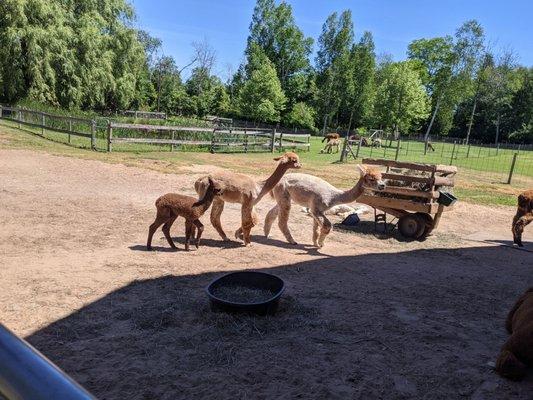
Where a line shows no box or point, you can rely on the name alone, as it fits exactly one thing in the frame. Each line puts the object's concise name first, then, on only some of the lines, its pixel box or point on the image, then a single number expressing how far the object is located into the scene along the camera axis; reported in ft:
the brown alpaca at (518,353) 11.82
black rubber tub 14.12
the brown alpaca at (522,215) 27.04
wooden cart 27.61
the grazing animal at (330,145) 98.58
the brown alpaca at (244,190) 22.40
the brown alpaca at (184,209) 20.66
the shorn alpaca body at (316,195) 23.91
